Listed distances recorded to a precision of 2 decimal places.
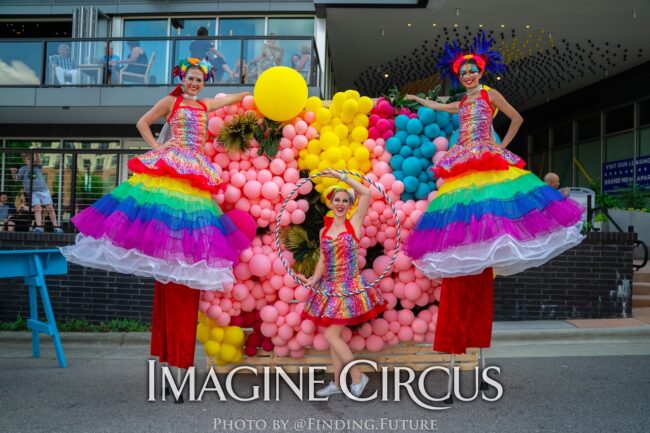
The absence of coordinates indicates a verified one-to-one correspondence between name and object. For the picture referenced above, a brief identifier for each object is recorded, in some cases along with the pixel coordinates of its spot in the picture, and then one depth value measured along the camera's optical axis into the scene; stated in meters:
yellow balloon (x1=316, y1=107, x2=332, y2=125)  5.14
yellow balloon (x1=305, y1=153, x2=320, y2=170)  5.05
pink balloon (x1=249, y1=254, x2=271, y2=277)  4.87
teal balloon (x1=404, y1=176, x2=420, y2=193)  5.00
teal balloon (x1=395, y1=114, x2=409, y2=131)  5.09
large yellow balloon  4.91
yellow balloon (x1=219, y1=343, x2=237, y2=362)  4.97
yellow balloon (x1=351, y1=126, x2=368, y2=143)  5.12
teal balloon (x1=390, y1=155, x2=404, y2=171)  5.06
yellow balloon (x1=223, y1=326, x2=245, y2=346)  4.96
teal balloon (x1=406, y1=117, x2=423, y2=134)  5.01
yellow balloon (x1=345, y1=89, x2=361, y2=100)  5.15
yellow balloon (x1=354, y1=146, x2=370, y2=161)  5.08
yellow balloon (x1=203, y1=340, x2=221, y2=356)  4.96
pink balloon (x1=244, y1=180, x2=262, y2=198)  4.98
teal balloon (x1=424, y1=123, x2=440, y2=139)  5.07
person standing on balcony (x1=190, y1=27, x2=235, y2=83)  12.88
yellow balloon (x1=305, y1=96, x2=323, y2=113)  5.23
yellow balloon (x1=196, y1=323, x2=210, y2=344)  5.04
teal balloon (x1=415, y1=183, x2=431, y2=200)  5.04
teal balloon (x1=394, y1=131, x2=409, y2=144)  5.09
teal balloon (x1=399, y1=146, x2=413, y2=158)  5.04
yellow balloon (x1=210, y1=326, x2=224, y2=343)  4.97
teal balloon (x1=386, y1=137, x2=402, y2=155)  5.05
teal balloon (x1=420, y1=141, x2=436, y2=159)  5.00
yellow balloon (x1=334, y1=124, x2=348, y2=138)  5.12
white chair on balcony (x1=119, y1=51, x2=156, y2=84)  13.41
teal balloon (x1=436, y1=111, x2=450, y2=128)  5.11
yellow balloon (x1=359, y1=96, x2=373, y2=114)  5.13
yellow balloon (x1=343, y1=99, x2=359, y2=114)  5.07
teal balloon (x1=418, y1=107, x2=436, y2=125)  5.03
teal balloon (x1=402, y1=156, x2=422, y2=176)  4.97
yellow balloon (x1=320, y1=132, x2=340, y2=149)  5.03
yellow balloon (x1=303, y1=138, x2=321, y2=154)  5.09
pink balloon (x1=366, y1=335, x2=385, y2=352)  4.95
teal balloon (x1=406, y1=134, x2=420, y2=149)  5.04
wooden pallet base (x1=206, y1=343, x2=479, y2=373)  5.18
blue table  5.91
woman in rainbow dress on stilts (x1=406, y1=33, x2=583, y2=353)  4.20
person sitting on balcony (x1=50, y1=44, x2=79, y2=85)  13.62
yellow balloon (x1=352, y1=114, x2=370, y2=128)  5.16
